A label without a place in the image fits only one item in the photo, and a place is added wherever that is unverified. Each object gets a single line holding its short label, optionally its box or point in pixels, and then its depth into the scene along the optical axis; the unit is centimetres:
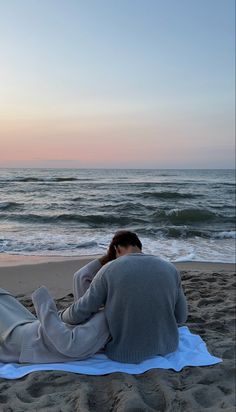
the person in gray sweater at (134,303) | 303
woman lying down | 305
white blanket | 302
